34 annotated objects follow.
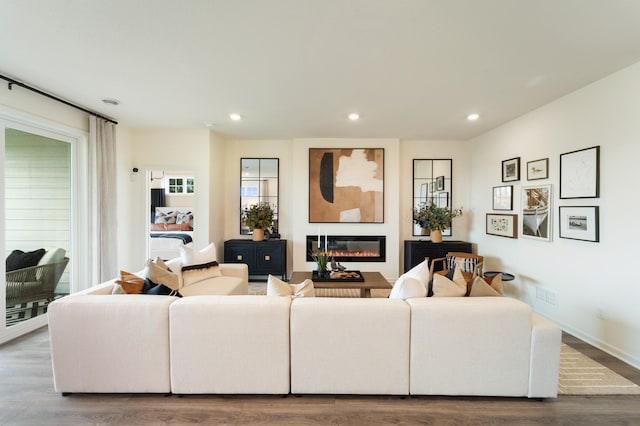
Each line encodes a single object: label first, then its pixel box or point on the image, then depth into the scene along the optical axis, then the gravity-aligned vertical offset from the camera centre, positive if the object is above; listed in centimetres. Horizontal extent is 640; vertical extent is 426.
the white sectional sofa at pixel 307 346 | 203 -93
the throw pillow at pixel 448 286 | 221 -57
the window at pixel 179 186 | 784 +56
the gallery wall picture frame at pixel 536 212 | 367 -4
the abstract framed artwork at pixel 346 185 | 549 +42
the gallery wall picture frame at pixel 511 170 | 425 +56
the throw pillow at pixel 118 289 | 232 -62
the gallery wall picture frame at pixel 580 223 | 301 -15
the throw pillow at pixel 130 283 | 234 -59
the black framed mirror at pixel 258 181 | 580 +52
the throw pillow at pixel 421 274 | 233 -51
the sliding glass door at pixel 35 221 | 316 -16
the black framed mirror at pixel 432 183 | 575 +48
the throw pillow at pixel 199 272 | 348 -76
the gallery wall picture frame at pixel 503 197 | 442 +17
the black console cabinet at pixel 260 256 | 536 -84
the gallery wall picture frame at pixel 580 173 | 303 +37
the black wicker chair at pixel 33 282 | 321 -85
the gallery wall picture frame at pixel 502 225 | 433 -24
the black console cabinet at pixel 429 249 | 528 -70
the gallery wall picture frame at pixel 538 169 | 371 +50
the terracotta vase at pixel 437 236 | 536 -48
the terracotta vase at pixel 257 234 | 545 -46
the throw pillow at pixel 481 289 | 222 -59
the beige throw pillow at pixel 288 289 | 228 -62
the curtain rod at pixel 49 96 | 300 +126
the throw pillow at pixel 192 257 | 358 -58
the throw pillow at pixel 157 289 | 230 -63
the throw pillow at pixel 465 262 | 444 -79
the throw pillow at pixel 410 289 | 222 -59
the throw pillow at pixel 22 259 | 317 -56
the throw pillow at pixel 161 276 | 247 -56
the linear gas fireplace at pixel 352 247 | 551 -71
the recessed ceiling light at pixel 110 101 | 362 +128
